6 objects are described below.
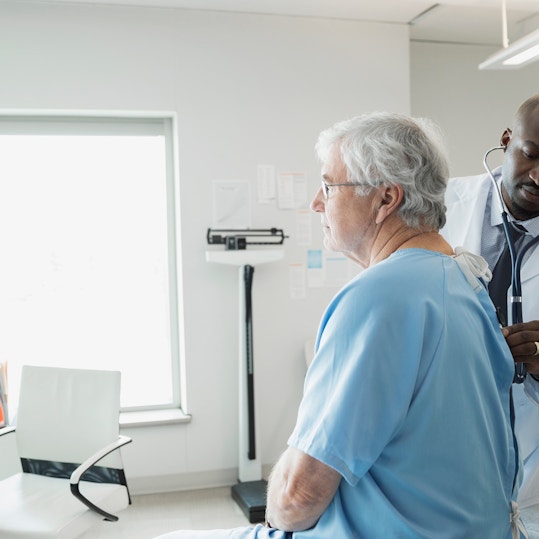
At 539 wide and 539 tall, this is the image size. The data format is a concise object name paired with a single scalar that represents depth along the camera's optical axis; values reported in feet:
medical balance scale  11.25
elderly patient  3.31
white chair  7.75
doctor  4.77
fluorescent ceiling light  9.72
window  11.76
